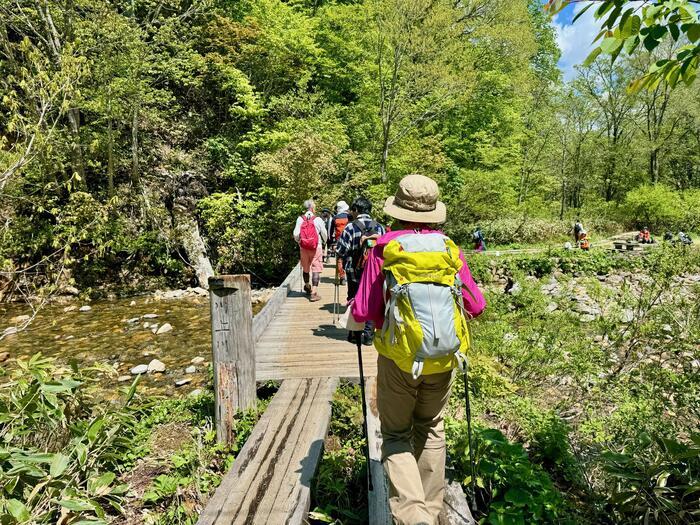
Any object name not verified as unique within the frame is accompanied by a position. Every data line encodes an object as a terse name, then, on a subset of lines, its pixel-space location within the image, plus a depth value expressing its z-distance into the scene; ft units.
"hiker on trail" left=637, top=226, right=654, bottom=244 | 69.87
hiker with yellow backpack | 7.29
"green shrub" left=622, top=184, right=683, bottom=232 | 84.79
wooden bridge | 9.73
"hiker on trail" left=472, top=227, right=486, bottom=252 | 64.80
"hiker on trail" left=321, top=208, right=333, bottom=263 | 42.05
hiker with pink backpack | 25.91
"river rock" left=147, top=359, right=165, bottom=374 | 26.48
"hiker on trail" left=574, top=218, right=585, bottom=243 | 66.75
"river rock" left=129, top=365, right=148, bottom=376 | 26.31
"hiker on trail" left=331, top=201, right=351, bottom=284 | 28.73
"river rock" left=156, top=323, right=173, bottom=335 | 35.19
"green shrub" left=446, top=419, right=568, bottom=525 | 8.75
